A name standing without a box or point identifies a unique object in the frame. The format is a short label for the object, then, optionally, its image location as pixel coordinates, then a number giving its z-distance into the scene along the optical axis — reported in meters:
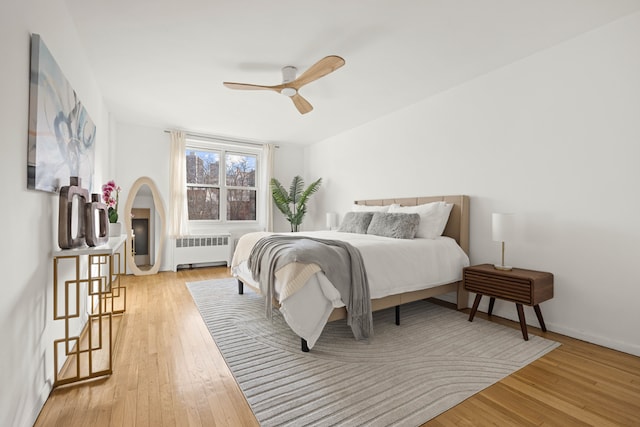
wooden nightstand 2.38
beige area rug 1.58
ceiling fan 2.42
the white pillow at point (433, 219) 3.26
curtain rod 5.38
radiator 5.19
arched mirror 4.92
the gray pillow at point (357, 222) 3.79
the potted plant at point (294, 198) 5.84
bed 2.14
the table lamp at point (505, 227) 2.67
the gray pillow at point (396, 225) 3.22
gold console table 1.76
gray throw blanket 2.21
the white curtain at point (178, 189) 5.15
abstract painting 1.47
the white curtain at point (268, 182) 6.03
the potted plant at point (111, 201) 2.95
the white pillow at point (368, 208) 4.08
